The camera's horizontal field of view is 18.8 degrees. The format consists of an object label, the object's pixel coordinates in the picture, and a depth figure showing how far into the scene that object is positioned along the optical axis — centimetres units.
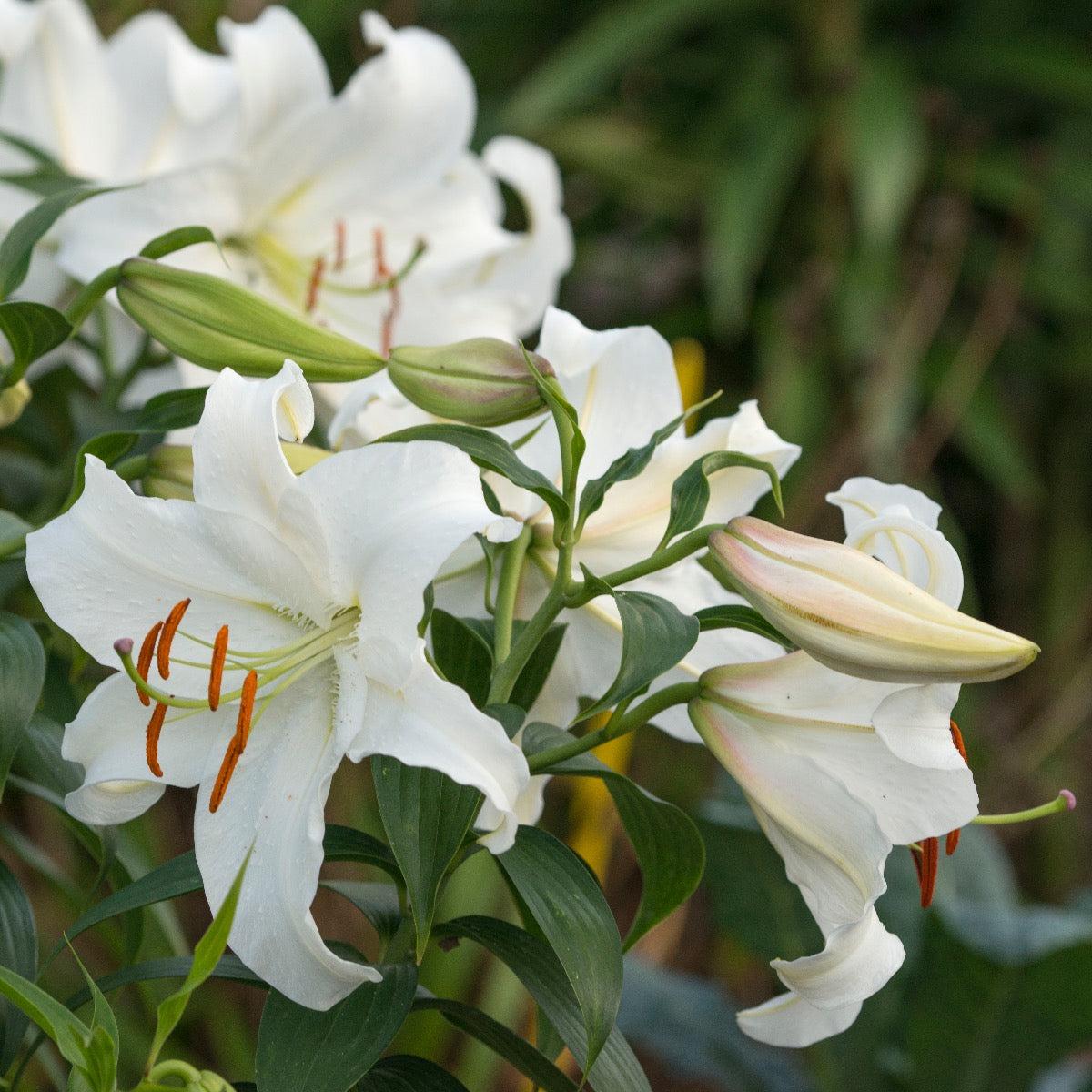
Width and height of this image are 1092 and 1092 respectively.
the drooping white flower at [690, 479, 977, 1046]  96
